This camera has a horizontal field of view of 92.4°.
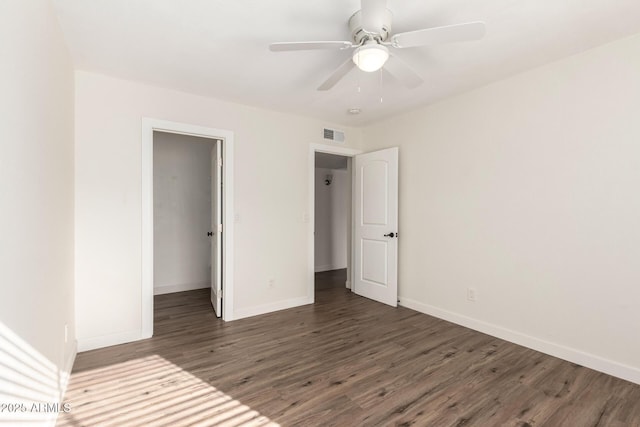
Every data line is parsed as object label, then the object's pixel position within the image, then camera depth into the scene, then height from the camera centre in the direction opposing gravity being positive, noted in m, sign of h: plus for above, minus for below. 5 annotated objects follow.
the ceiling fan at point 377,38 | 1.61 +1.00
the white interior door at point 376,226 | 3.92 -0.16
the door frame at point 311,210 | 4.06 +0.04
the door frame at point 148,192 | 2.96 +0.20
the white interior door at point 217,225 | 3.48 -0.13
